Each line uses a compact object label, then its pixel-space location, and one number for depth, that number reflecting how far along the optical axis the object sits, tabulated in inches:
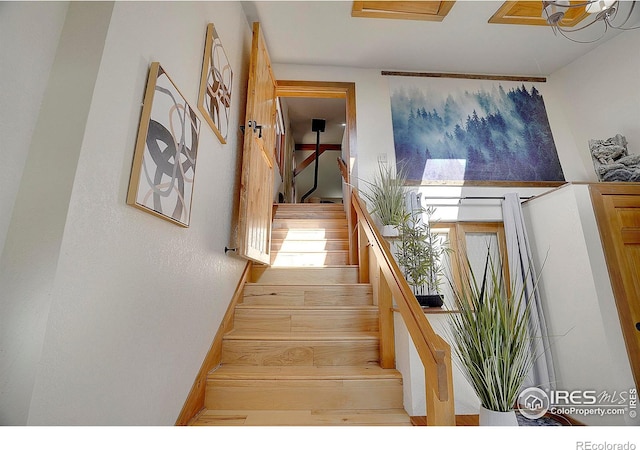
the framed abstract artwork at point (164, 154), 41.6
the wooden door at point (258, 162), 79.5
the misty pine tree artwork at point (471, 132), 118.7
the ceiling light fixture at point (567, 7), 57.4
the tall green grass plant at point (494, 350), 34.2
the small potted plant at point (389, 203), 99.2
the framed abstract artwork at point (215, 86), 64.7
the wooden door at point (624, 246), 73.4
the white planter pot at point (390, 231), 98.5
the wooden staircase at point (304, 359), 62.4
